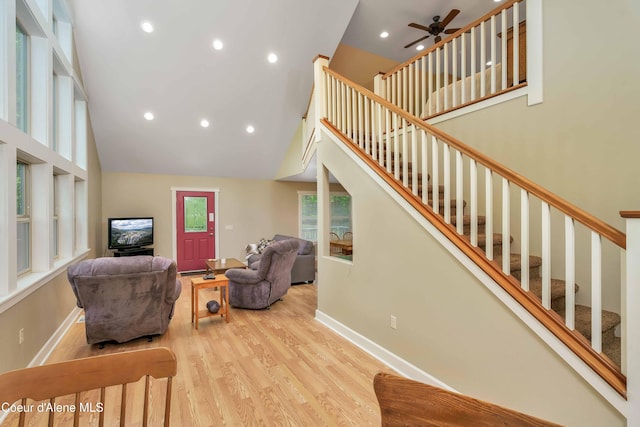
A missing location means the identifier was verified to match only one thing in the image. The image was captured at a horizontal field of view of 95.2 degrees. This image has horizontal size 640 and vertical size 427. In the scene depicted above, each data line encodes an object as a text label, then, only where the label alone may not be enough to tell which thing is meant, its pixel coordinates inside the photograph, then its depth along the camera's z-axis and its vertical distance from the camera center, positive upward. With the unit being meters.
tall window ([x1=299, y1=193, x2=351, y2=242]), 8.35 -0.02
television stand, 5.90 -0.76
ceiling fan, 4.63 +3.00
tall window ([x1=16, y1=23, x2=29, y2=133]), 2.85 +1.39
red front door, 6.96 -0.34
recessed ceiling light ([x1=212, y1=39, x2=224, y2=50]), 4.52 +2.65
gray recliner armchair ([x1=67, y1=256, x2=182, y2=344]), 2.79 -0.79
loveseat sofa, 5.68 -1.00
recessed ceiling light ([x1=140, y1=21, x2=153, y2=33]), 4.13 +2.69
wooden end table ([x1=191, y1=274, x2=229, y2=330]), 3.60 -1.00
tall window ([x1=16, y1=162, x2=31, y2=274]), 2.78 -0.03
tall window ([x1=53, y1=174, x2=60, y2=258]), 3.73 -0.13
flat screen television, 5.94 -0.37
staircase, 1.90 -0.59
